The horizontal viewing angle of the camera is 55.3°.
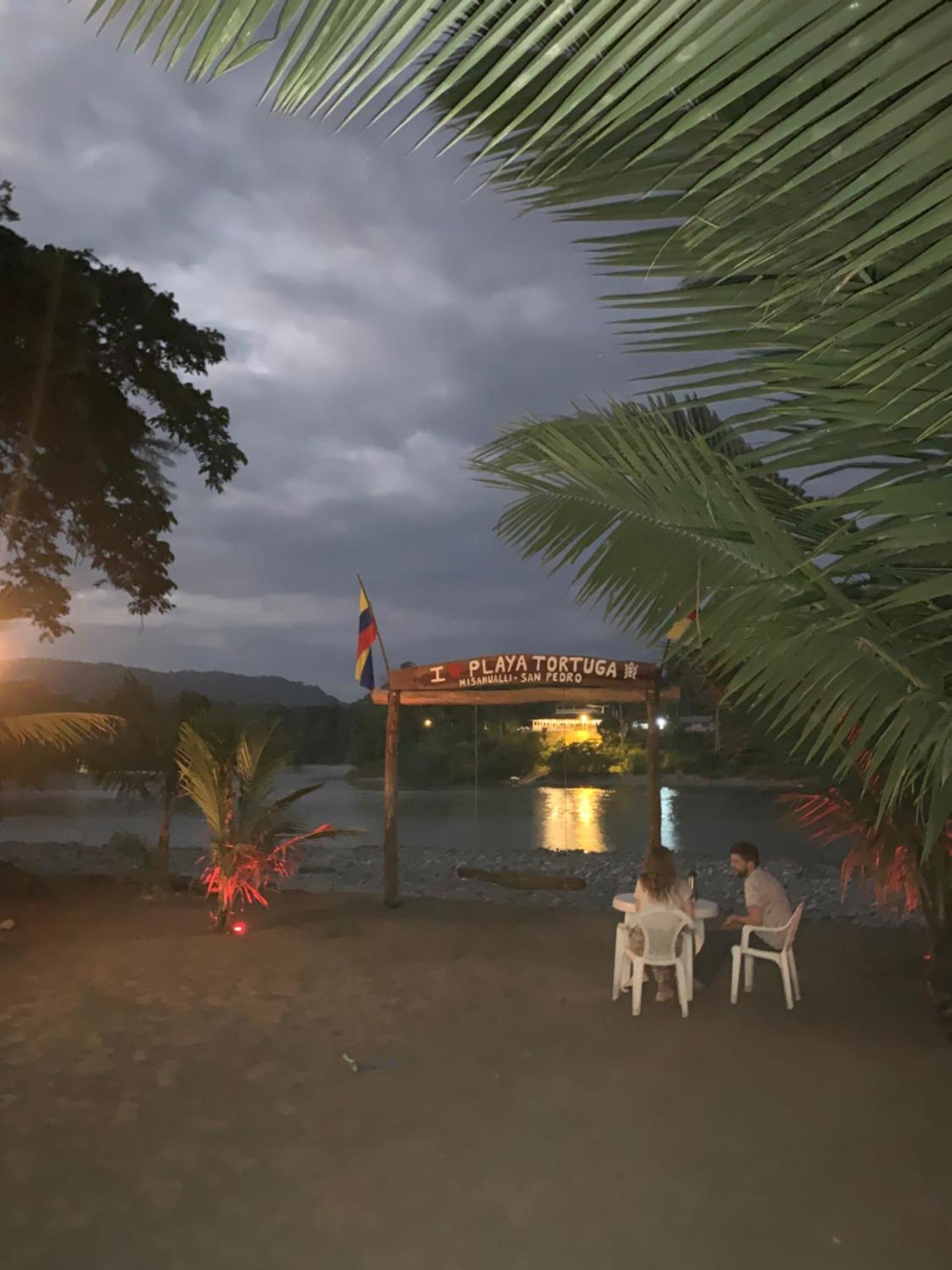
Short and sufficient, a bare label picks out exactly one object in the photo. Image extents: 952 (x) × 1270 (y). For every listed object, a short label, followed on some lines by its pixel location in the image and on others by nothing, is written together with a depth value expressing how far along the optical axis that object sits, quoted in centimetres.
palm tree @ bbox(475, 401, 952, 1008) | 157
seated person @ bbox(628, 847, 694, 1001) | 634
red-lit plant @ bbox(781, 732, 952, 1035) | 548
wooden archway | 981
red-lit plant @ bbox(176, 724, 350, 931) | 916
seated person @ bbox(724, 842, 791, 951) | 660
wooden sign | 980
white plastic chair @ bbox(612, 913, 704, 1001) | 637
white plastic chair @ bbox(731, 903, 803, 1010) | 636
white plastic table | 684
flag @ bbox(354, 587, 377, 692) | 1098
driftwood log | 1218
